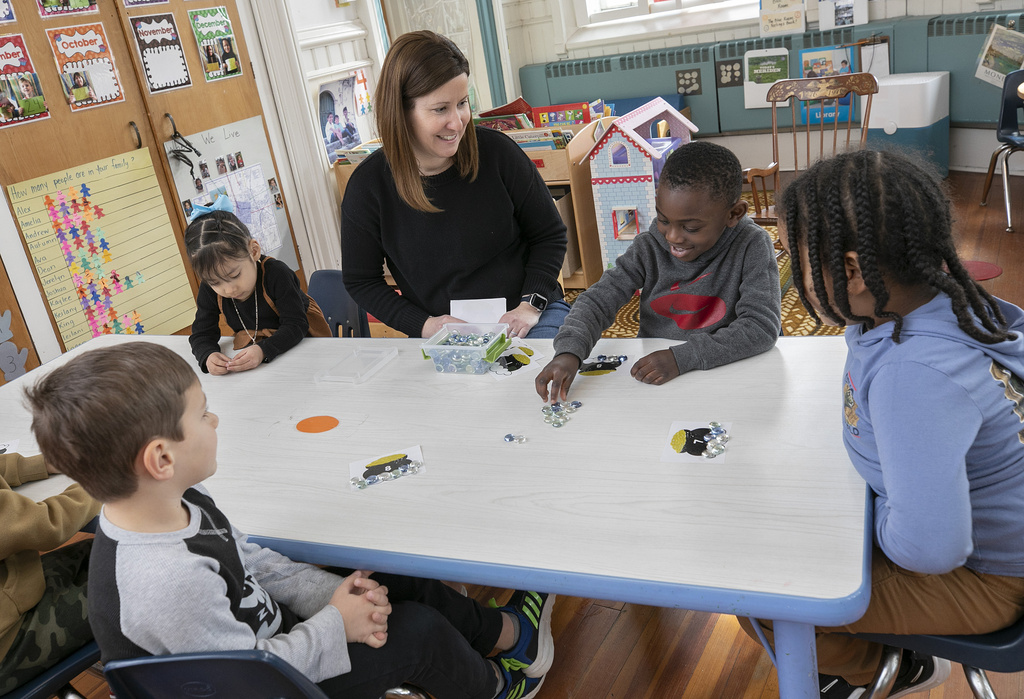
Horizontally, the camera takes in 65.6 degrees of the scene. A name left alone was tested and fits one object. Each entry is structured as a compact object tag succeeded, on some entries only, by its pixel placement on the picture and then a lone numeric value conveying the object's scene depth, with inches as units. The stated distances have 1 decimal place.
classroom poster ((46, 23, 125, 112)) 118.9
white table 37.4
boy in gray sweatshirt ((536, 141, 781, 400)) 57.4
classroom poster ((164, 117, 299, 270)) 141.5
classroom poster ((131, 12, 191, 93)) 131.9
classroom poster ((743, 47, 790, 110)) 185.0
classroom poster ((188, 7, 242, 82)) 142.7
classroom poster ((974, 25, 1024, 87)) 154.5
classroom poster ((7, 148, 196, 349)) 117.8
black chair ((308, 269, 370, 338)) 90.2
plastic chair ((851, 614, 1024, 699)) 40.4
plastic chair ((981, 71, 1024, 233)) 143.6
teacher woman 73.0
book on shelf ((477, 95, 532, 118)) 153.0
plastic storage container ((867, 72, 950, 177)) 164.7
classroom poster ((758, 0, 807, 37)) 180.7
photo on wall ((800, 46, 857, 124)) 178.1
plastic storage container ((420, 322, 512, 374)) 63.4
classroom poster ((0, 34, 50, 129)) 110.8
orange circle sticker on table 58.5
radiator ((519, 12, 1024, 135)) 166.7
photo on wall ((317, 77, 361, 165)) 170.6
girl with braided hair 35.8
